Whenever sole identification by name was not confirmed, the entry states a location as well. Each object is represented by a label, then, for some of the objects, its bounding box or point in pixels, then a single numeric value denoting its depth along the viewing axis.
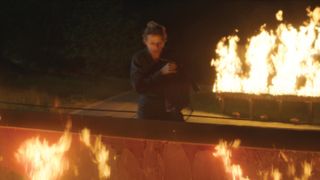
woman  4.47
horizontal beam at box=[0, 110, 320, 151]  3.66
